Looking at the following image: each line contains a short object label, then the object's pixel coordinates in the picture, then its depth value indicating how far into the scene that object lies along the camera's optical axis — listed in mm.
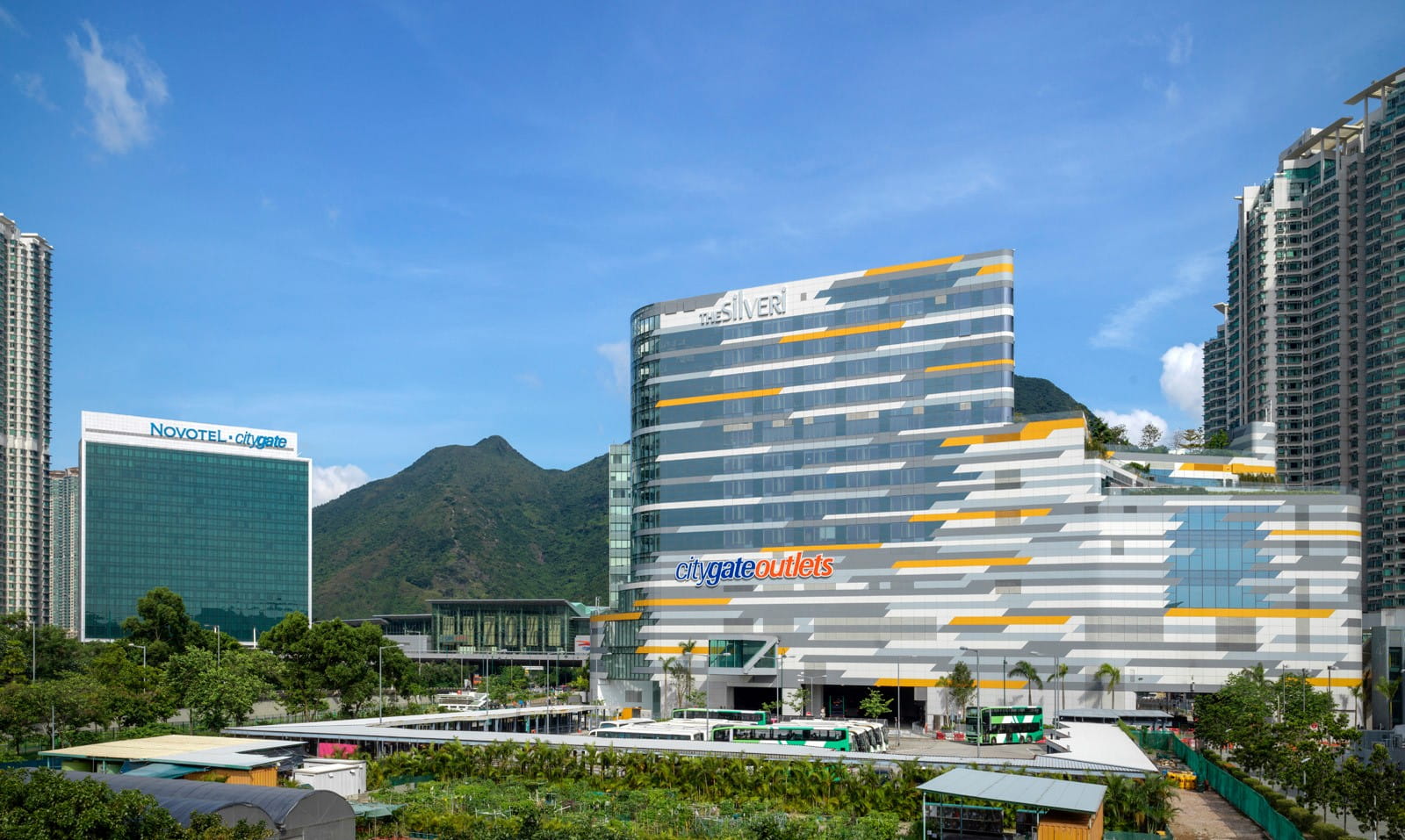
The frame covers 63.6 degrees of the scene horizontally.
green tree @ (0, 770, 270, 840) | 41625
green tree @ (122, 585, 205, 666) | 135875
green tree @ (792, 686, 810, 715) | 120800
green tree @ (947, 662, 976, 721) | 113062
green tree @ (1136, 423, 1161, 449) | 157125
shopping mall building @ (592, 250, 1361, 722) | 111125
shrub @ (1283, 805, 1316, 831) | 56812
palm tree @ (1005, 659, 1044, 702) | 112500
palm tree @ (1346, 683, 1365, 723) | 108438
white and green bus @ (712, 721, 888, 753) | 82375
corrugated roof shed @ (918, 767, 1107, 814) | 46438
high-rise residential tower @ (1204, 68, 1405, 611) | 172000
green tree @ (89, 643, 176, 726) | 98000
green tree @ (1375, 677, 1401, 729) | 108875
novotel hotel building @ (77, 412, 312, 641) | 199000
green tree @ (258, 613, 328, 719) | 117875
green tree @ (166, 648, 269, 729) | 91375
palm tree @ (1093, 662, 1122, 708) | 110312
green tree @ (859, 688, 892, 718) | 111375
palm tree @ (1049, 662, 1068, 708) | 111938
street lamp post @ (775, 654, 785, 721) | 122438
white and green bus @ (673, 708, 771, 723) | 98044
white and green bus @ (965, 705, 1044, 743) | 97812
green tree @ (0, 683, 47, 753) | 85375
